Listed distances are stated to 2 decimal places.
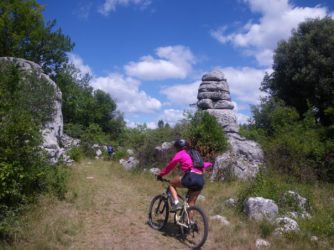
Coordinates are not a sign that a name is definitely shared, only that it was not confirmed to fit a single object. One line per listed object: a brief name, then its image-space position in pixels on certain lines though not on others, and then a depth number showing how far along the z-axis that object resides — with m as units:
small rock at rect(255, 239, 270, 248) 4.31
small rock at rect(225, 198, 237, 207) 6.38
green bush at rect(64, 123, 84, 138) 22.31
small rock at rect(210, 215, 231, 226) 5.41
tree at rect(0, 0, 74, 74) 20.03
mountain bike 4.31
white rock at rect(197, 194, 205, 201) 7.22
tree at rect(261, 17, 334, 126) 17.17
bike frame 4.43
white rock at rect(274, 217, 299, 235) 4.64
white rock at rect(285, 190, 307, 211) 5.92
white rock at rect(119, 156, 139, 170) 12.86
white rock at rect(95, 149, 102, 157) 20.41
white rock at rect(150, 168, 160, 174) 11.34
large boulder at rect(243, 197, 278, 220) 5.30
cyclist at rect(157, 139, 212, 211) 4.44
